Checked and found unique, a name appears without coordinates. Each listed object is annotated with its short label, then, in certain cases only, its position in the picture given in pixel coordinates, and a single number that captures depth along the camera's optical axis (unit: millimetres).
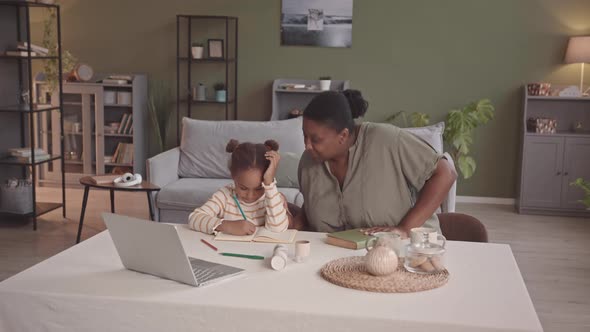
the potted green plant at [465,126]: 6387
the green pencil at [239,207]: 2681
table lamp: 6172
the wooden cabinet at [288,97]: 6852
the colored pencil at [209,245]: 2365
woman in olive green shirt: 2633
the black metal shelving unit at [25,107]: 5418
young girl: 2545
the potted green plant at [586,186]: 4482
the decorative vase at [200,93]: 7004
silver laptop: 1946
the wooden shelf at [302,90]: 6652
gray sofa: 4898
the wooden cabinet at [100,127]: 7008
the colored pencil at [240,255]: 2266
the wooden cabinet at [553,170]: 6266
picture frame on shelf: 7004
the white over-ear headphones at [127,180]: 4738
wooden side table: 4708
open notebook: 2467
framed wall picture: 6832
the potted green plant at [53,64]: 6180
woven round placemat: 1974
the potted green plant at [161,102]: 7258
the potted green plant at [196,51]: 6953
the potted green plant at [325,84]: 6635
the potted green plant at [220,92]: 6969
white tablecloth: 1787
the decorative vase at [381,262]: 2059
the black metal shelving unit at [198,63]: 7031
